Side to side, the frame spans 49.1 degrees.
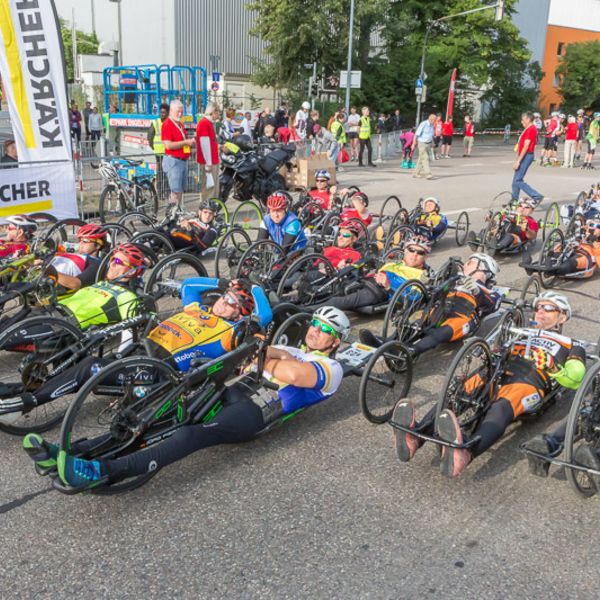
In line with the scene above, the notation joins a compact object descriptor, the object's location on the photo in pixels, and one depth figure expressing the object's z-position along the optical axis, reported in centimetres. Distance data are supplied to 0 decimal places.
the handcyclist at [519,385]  394
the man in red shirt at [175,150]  1066
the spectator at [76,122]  2156
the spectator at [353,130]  2270
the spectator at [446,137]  2676
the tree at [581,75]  5391
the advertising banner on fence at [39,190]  919
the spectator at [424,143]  1808
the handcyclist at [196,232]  837
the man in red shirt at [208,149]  1147
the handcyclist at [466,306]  589
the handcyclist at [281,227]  809
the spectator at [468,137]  2917
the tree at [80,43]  4967
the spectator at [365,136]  2080
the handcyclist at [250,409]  338
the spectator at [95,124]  2230
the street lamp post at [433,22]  2521
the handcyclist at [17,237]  694
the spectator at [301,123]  2125
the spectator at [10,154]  992
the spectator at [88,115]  2241
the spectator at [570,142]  2347
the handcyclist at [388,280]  678
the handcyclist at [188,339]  440
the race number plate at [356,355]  505
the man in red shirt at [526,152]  1242
